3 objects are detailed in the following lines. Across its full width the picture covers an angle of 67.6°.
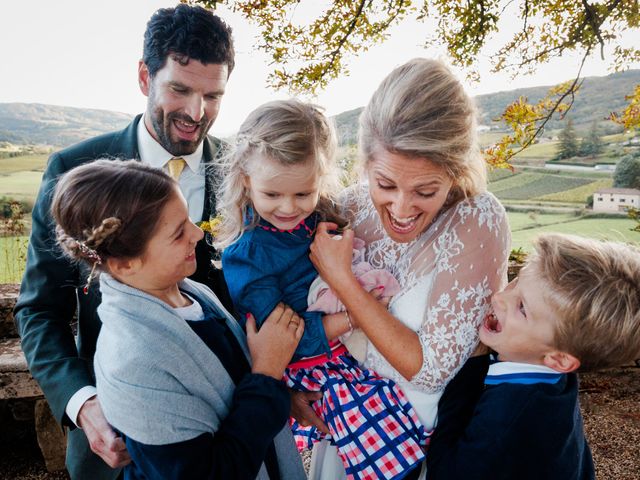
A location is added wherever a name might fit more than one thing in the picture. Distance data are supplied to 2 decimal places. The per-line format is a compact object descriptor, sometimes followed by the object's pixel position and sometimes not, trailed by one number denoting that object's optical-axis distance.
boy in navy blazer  1.31
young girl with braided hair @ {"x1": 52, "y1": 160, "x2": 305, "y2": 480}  1.20
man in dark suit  1.72
